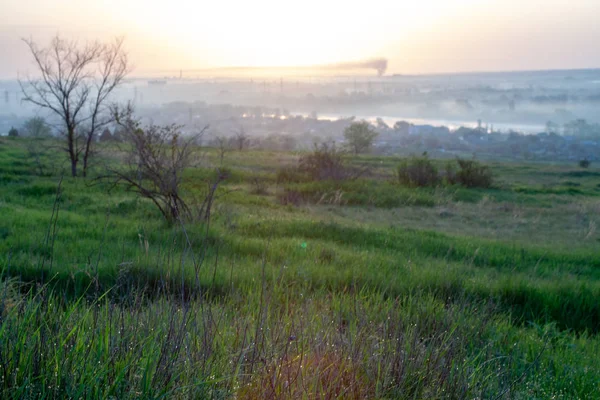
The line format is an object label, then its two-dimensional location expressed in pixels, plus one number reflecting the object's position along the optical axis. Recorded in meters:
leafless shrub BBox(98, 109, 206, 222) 8.37
